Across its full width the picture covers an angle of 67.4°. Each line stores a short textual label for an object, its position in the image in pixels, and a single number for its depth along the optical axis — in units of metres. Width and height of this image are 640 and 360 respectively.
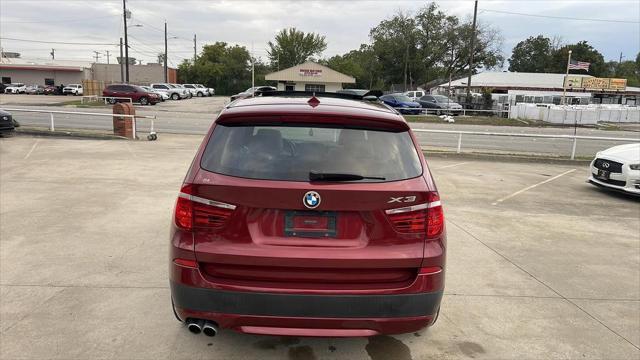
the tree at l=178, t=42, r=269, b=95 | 80.25
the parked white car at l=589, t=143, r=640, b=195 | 8.88
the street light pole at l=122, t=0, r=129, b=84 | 50.25
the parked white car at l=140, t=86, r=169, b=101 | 43.98
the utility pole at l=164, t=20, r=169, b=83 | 66.16
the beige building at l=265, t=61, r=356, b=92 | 55.19
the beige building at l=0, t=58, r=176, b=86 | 73.69
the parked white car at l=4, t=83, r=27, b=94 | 62.75
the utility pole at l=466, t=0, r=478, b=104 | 41.00
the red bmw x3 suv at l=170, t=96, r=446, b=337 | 2.77
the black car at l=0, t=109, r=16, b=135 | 14.62
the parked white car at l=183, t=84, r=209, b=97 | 59.70
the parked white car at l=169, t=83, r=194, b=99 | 54.67
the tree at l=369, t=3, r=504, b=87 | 79.62
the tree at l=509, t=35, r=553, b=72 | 100.97
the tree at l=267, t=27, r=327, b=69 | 91.00
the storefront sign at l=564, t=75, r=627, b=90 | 56.06
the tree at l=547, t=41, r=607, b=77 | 93.44
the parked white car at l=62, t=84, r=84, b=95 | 59.92
